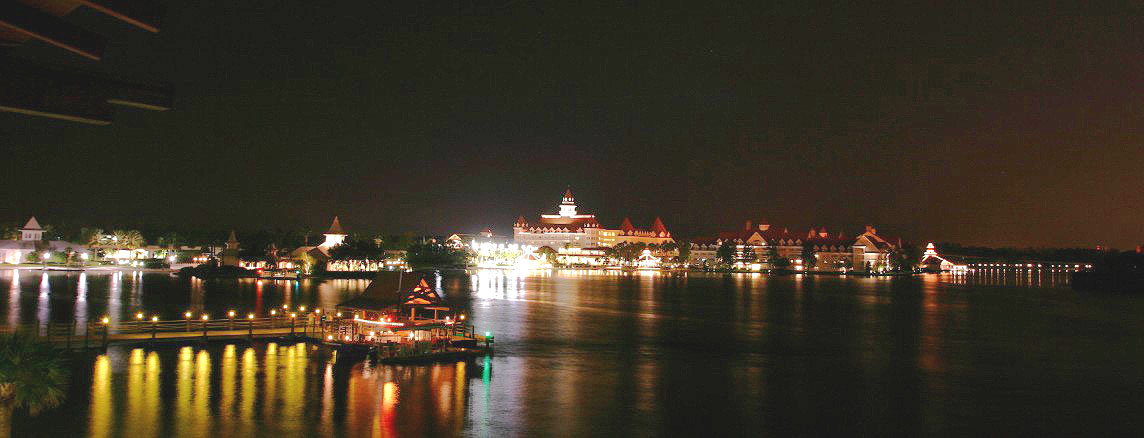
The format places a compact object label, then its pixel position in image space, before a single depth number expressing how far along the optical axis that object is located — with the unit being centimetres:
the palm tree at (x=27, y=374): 1214
